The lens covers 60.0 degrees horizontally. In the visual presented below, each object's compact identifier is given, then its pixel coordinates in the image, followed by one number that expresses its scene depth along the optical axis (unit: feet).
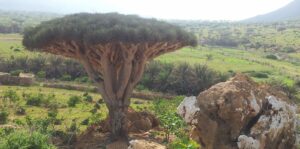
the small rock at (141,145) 21.73
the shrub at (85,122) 53.54
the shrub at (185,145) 20.44
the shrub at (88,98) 76.67
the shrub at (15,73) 97.11
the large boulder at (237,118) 23.90
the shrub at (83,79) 104.31
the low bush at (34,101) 68.88
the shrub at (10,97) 68.75
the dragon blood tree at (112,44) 40.11
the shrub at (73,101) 70.85
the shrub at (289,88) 89.31
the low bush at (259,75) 115.43
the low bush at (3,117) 52.35
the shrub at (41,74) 104.44
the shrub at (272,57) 163.47
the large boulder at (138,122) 45.64
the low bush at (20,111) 61.28
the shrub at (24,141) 29.12
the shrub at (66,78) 106.92
